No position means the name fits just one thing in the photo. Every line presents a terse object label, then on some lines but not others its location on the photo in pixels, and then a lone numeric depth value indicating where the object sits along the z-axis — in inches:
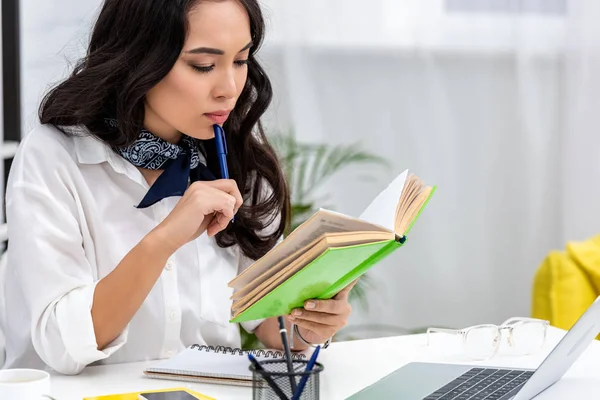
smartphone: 70.6
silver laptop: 71.1
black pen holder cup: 66.6
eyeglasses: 82.6
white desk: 74.2
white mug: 67.0
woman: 79.0
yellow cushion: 131.5
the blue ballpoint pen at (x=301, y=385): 66.7
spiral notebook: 75.6
